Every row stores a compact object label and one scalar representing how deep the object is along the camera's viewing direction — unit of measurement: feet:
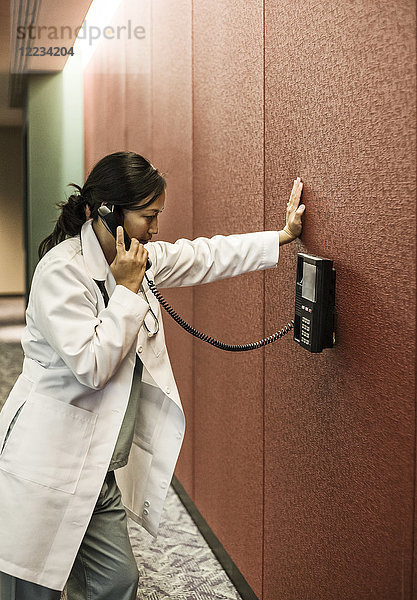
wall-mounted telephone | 5.89
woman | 5.94
